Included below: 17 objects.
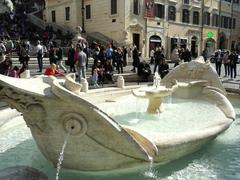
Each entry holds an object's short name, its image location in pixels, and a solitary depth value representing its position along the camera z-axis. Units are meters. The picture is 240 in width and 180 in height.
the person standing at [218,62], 11.38
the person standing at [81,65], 8.27
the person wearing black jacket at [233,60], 10.96
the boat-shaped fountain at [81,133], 2.74
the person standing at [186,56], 11.92
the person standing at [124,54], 12.08
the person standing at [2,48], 10.48
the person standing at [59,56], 10.86
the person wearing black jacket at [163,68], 9.35
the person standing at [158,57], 10.71
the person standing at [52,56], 10.12
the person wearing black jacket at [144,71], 10.29
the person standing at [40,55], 10.34
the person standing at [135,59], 11.32
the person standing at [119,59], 10.65
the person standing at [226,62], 11.24
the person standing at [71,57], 9.67
